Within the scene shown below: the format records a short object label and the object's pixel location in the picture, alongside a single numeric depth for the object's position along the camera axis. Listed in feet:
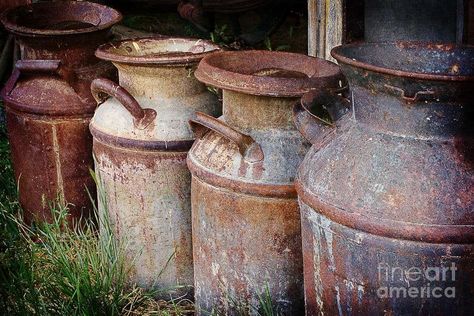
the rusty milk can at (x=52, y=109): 13.28
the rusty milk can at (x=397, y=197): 7.70
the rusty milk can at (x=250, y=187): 9.88
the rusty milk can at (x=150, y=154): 11.59
